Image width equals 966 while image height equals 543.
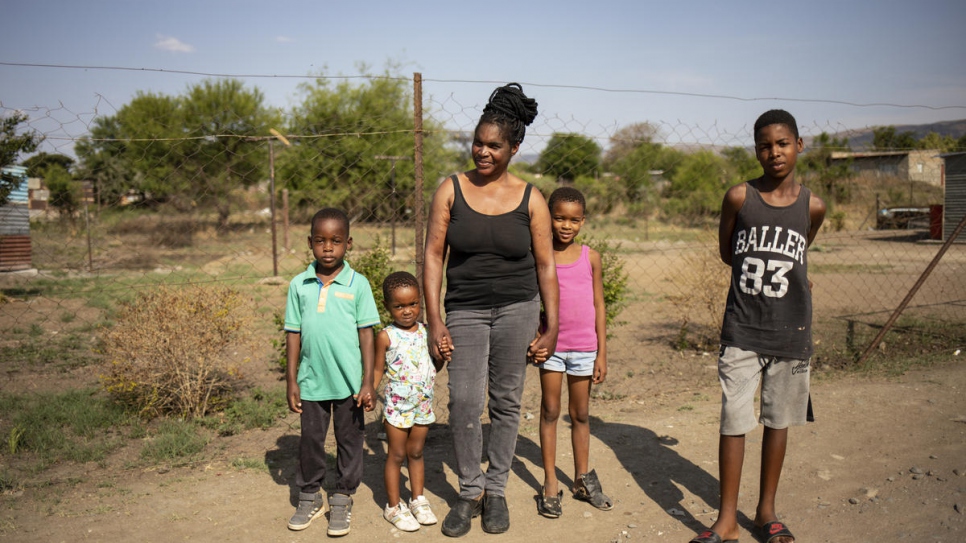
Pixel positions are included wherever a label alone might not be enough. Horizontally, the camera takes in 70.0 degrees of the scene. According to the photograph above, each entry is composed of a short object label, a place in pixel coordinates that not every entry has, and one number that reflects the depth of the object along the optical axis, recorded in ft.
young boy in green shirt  10.34
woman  9.96
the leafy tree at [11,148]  29.41
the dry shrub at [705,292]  23.12
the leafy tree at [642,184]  94.81
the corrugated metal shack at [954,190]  70.95
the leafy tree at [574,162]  126.71
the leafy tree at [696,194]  88.44
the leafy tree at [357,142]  63.77
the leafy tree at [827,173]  104.68
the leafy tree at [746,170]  80.22
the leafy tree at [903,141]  135.64
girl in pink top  11.10
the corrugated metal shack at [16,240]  47.11
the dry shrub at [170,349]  15.84
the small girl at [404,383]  10.39
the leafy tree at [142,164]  90.22
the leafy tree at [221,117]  80.33
